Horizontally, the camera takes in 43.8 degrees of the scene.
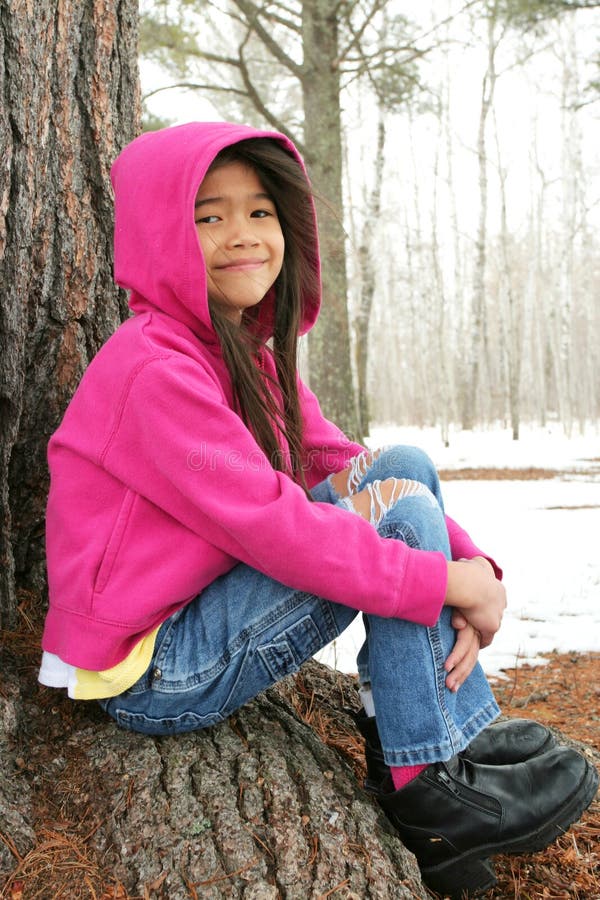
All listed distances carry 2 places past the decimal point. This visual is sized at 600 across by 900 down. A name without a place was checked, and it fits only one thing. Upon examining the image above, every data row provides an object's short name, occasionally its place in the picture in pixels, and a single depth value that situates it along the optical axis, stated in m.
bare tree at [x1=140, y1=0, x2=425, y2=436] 7.23
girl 1.33
